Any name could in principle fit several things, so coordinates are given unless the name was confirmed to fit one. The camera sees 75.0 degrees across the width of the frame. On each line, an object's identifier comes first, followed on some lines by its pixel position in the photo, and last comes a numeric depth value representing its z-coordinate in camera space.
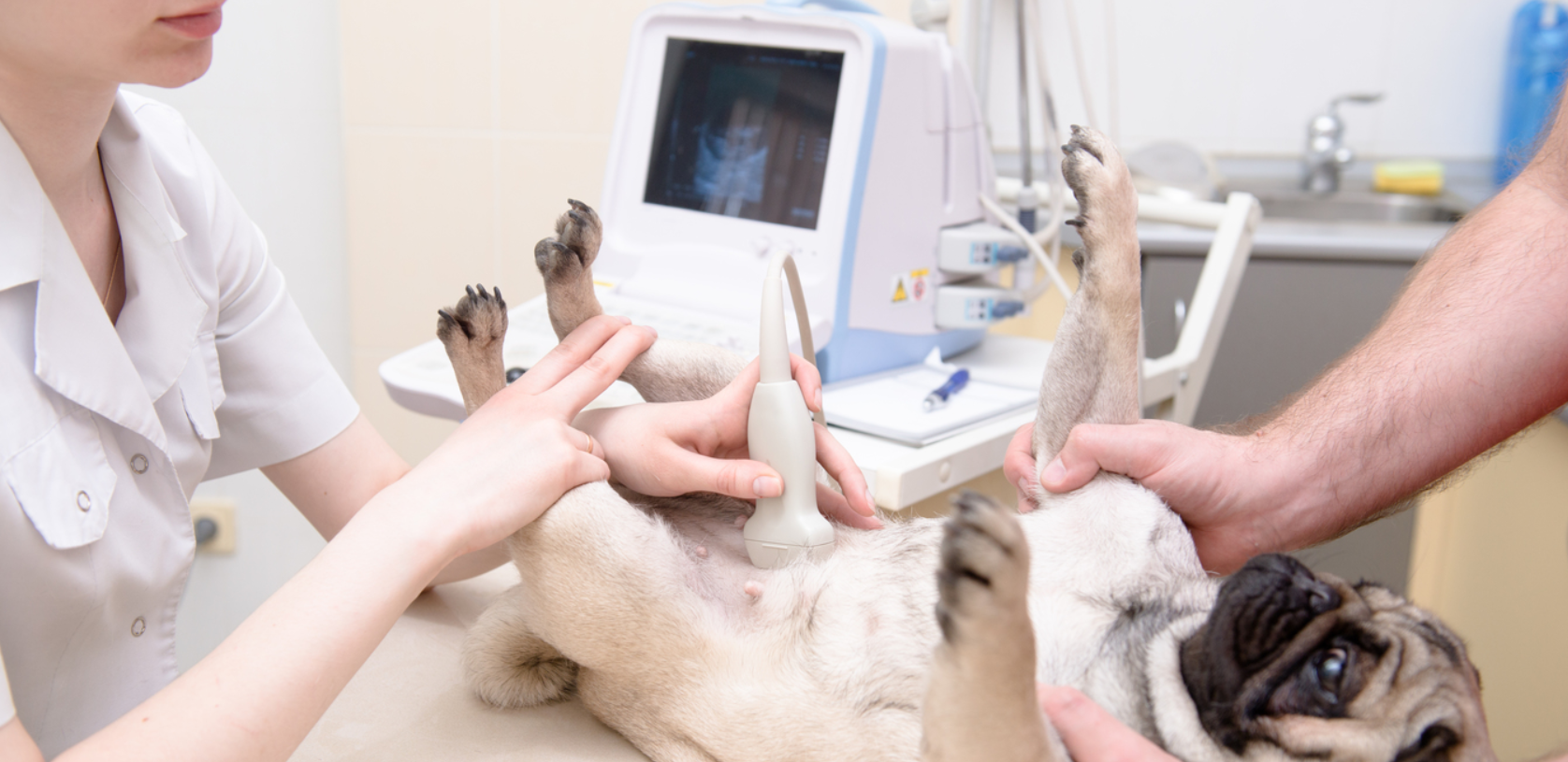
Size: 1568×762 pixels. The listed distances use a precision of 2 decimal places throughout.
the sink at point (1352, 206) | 2.80
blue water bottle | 2.68
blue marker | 1.50
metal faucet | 2.87
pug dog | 0.75
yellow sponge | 2.84
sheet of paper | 1.41
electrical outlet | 2.54
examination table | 0.90
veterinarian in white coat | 0.74
